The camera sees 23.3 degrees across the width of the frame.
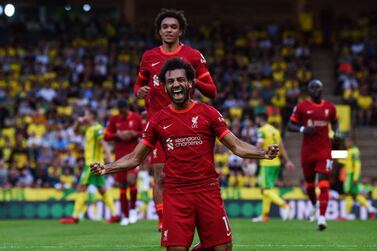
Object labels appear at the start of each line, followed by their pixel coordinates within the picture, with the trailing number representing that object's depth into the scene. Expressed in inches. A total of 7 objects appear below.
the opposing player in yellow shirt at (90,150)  772.6
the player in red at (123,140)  742.5
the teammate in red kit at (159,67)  475.2
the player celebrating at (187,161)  355.3
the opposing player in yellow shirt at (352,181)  913.5
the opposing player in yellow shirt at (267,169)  810.8
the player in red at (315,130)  665.6
